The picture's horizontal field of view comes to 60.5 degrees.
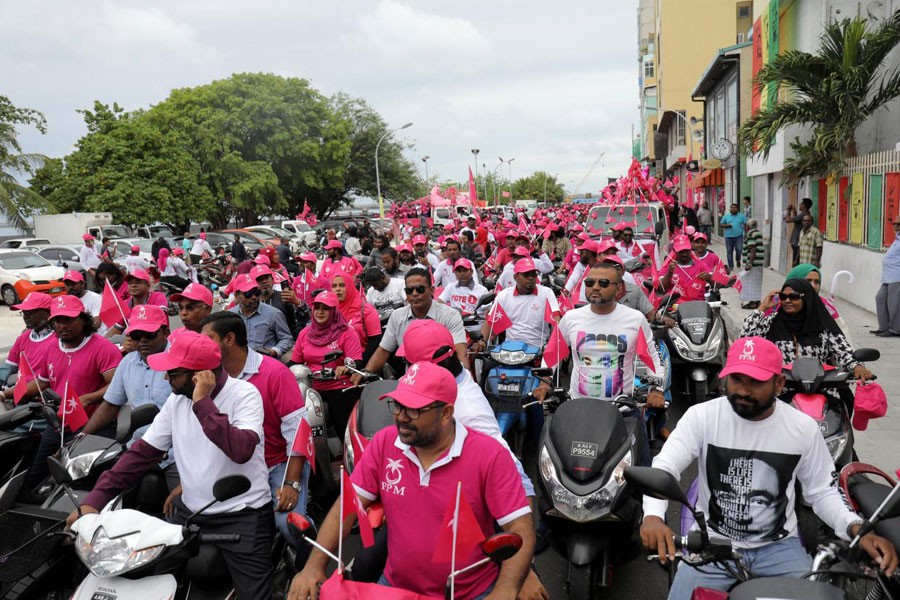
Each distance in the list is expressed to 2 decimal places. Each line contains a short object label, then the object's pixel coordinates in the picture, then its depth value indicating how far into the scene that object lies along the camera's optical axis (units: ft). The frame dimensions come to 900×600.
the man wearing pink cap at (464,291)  29.45
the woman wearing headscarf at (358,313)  25.39
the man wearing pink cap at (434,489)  9.84
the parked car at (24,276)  69.92
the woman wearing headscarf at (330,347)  20.25
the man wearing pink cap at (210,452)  11.79
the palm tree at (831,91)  44.11
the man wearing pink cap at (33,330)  18.83
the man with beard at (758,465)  10.78
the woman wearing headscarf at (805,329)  17.75
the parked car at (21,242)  93.97
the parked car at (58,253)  82.69
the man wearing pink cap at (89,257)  61.31
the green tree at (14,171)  101.09
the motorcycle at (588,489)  13.08
